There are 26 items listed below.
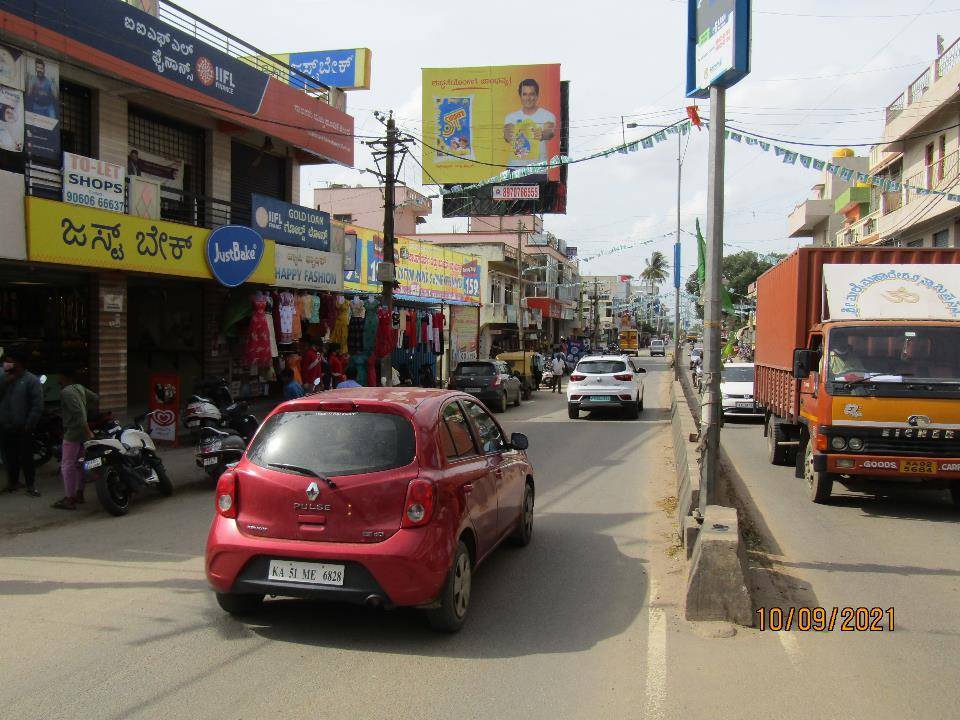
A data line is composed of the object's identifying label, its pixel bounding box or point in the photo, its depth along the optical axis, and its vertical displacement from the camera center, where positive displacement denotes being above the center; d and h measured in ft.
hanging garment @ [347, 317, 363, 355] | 64.28 -0.13
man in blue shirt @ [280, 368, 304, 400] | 42.06 -3.03
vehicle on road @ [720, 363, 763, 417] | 65.16 -4.61
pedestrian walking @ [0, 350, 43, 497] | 30.55 -2.71
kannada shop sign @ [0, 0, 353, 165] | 38.73 +15.60
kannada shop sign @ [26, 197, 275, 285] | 35.47 +4.54
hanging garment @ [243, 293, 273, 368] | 50.93 -0.30
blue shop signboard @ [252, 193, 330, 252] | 52.85 +7.83
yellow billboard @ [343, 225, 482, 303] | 78.48 +7.91
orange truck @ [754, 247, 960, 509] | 28.53 -0.99
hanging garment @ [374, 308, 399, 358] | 65.21 +0.32
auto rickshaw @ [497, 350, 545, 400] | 94.43 -3.53
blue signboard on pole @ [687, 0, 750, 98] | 22.04 +8.63
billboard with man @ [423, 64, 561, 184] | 125.49 +34.86
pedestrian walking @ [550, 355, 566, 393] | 105.40 -4.85
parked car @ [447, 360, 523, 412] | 73.61 -4.27
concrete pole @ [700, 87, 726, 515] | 23.90 +0.91
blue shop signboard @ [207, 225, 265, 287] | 46.39 +4.87
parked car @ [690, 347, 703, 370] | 135.02 -3.64
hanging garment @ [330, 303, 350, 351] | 62.08 +0.66
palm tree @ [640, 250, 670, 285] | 356.57 +31.40
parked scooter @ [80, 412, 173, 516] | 29.32 -5.10
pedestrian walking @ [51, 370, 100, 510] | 29.78 -3.89
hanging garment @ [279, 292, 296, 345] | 53.83 +1.27
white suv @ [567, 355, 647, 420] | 67.77 -4.18
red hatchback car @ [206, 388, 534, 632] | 15.78 -3.67
